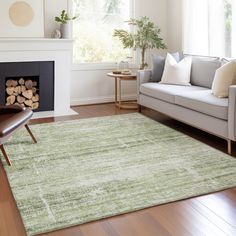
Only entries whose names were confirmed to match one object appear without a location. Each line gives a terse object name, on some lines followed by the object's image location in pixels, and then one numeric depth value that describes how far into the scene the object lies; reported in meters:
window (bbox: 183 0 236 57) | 4.42
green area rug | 2.16
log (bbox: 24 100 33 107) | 4.56
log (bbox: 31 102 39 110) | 4.59
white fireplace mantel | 4.25
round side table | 4.80
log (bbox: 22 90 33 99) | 4.52
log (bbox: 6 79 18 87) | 4.46
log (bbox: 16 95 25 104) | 4.53
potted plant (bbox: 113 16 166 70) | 5.03
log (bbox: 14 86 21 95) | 4.49
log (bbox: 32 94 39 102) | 4.59
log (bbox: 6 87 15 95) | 4.43
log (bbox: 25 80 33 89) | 4.56
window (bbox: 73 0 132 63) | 5.15
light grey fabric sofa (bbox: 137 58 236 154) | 3.08
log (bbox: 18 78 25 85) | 4.51
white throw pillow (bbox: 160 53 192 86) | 4.34
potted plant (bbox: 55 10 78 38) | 4.63
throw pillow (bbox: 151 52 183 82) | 4.56
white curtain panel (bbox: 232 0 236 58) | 4.16
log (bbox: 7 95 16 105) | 4.45
